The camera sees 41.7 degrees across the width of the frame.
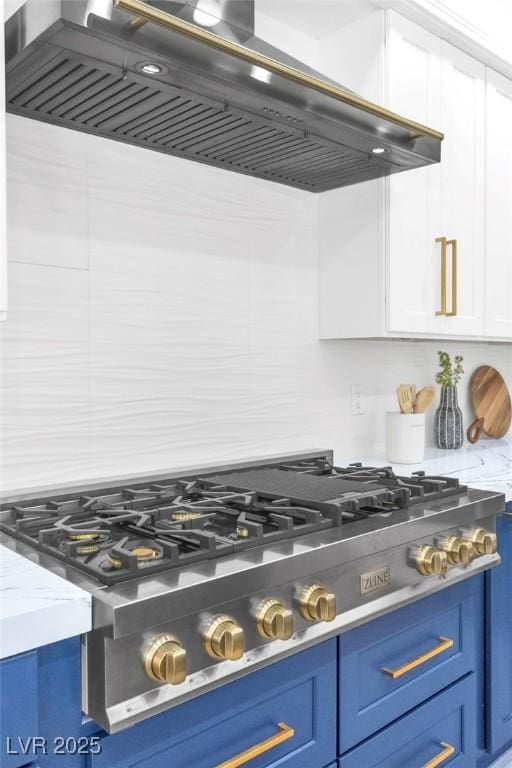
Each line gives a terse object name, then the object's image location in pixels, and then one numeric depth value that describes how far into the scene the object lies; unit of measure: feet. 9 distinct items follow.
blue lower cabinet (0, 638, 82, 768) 2.82
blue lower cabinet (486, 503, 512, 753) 5.83
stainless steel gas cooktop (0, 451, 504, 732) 3.13
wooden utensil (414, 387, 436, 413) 7.57
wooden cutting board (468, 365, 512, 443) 9.61
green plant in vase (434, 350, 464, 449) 8.50
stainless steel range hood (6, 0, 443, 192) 3.99
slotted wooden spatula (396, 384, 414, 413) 7.52
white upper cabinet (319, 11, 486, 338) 6.77
